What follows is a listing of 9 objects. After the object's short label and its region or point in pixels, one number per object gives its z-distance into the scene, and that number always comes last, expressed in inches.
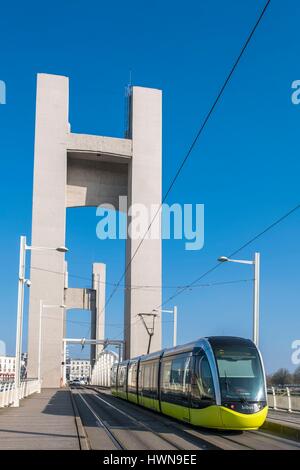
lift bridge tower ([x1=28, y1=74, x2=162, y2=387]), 2564.0
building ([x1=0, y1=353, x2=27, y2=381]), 2758.9
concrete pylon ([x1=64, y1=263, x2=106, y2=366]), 3767.2
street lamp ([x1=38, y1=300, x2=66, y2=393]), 2239.3
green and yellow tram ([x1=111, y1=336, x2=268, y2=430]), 663.8
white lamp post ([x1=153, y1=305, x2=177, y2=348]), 1815.0
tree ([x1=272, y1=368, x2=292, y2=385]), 2361.0
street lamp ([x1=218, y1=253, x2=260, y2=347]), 1034.7
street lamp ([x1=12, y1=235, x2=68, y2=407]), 1098.7
